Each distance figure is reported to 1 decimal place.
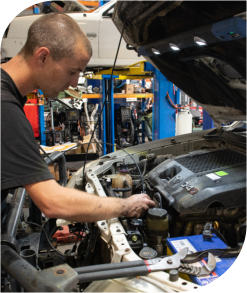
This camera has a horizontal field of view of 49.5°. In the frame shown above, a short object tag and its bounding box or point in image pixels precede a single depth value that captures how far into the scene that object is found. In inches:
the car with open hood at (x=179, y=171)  48.0
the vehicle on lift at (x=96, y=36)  158.2
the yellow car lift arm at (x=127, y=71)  174.2
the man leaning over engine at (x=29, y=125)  42.5
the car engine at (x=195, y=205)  56.3
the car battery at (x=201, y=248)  42.3
